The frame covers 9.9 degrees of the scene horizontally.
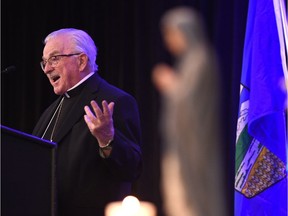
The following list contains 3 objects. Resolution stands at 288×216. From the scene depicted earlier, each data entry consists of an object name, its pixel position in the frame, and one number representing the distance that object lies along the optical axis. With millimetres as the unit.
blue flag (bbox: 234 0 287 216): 5813
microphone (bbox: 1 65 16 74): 5490
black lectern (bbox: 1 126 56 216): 5077
